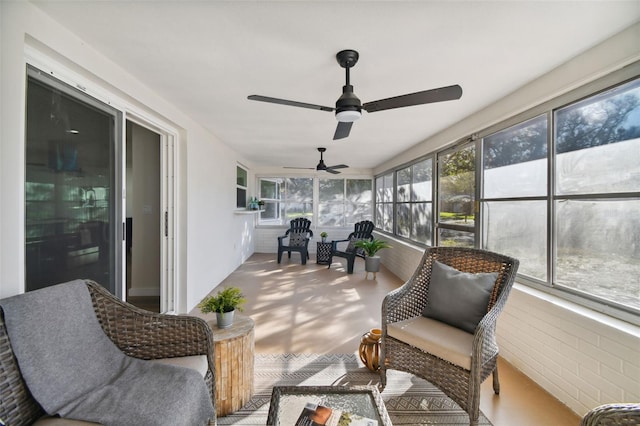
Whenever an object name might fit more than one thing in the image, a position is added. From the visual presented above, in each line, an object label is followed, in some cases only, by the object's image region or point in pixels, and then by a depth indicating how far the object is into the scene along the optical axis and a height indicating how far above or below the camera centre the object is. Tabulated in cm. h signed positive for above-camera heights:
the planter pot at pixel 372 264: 479 -94
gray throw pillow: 176 -58
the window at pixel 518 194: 223 +15
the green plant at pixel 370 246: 485 -63
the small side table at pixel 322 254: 586 -94
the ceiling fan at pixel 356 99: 177 +75
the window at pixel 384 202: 616 +19
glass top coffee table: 109 -82
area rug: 163 -122
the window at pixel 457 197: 315 +17
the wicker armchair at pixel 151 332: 140 -62
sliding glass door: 153 +15
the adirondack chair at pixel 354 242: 521 -66
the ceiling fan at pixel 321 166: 489 +81
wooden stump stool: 159 -93
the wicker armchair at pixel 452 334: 150 -77
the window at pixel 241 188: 583 +51
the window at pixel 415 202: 425 +15
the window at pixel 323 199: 754 +31
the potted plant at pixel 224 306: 172 -60
